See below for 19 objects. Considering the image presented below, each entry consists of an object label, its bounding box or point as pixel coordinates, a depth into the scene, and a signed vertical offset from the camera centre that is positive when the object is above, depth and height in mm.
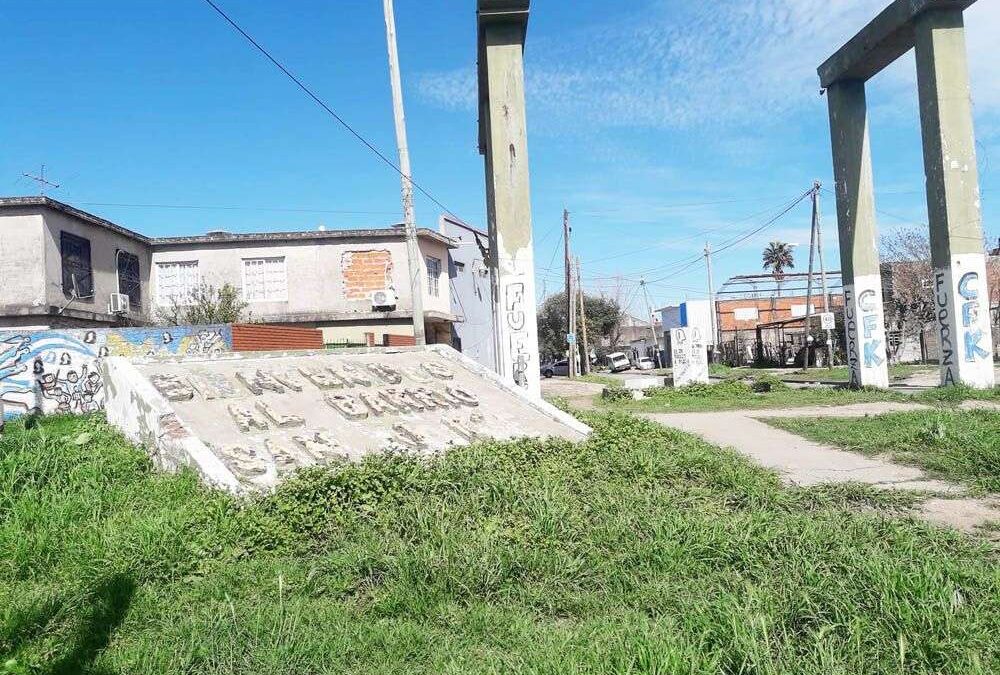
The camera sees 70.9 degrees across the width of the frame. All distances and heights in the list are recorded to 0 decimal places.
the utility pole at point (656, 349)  49469 -201
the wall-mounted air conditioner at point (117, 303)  20716 +2182
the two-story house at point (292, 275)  23891 +3285
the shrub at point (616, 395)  17844 -1200
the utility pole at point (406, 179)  14648 +3768
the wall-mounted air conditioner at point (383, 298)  24203 +2194
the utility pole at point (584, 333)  40125 +994
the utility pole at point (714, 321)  46144 +1478
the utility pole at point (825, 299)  28750 +1588
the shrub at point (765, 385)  18250 -1173
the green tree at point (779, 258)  59906 +6992
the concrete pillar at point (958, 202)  14641 +2654
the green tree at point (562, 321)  52531 +2232
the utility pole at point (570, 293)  35281 +3005
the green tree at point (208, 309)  22344 +2059
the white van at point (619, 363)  45219 -939
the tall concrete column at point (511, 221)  13555 +2587
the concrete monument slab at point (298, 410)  6305 -492
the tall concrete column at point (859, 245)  17125 +2217
